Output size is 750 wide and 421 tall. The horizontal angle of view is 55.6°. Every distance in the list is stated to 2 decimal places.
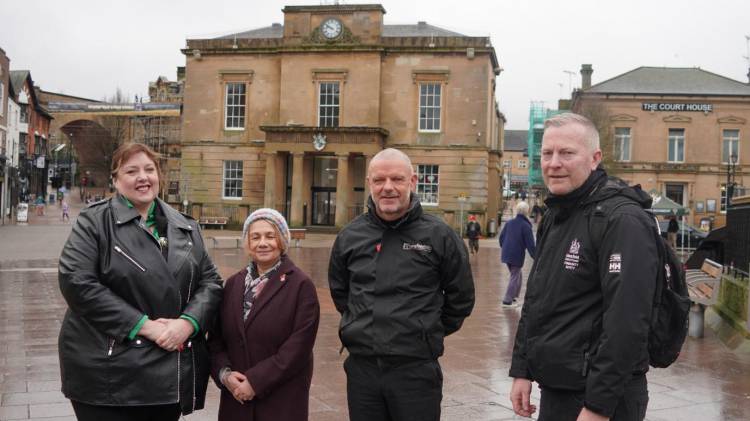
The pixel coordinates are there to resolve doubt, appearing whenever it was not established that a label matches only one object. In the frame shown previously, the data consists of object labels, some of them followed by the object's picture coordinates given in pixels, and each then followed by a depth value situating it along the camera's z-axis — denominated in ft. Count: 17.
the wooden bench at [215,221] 134.00
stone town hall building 128.06
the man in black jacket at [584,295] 9.82
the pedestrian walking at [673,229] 98.89
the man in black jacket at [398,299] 12.21
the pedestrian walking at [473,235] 85.40
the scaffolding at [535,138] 221.05
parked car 113.09
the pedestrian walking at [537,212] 169.37
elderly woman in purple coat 12.77
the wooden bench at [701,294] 30.55
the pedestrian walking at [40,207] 176.51
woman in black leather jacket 11.85
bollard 31.65
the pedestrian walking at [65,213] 153.09
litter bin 133.88
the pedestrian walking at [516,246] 41.83
